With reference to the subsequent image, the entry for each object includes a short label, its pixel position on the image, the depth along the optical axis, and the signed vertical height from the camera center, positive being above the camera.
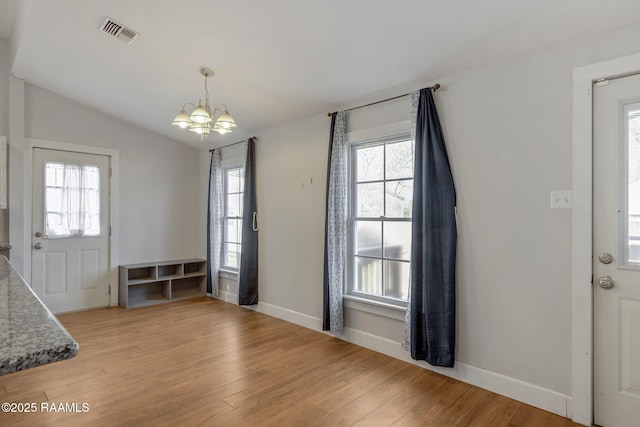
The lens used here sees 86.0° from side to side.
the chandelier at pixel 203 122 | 2.73 +0.76
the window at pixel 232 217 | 5.12 -0.06
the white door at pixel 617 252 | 2.05 -0.23
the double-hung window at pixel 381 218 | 3.20 -0.04
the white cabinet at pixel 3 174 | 3.92 +0.43
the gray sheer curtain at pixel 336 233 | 3.52 -0.20
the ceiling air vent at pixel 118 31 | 2.88 +1.56
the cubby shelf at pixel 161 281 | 4.94 -1.08
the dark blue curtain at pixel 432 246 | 2.70 -0.26
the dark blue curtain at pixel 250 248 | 4.57 -0.47
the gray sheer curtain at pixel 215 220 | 5.22 -0.11
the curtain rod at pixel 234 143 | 4.77 +1.01
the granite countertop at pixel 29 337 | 0.67 -0.27
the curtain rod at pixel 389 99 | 2.83 +1.07
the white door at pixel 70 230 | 4.39 -0.24
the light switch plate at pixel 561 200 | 2.25 +0.10
